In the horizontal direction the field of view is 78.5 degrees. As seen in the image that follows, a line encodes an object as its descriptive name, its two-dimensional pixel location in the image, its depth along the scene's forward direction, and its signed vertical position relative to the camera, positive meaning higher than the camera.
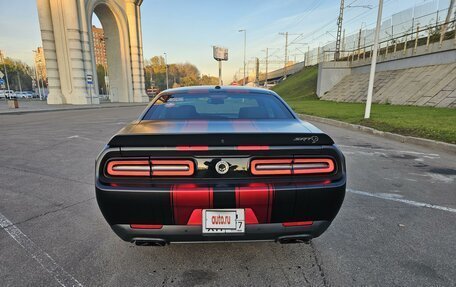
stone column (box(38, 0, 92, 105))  26.36 +3.62
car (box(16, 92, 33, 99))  57.93 -1.41
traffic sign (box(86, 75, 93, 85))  28.28 +0.96
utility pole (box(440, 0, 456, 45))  20.83 +6.12
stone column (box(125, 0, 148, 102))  35.88 +5.03
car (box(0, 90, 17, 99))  47.76 -1.09
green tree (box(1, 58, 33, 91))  79.88 +4.35
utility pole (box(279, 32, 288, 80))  66.31 +10.87
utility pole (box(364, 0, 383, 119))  11.20 +1.23
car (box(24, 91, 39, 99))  60.53 -1.50
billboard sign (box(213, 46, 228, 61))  32.34 +4.16
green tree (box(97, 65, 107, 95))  90.00 +3.48
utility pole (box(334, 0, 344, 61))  34.02 +7.50
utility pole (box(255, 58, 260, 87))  73.81 +5.06
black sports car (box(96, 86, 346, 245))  1.89 -0.65
